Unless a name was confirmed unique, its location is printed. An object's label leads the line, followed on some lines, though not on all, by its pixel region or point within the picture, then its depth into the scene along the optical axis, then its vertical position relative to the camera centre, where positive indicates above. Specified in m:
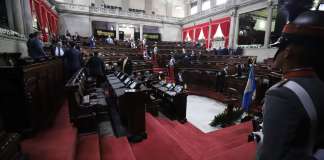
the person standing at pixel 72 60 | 4.36 -0.15
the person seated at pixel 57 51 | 5.77 +0.12
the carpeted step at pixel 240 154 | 1.92 -1.20
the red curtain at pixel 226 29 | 14.51 +2.41
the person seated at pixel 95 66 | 5.08 -0.38
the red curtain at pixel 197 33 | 18.26 +2.54
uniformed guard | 0.66 -0.18
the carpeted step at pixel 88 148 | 1.90 -1.19
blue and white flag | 4.43 -1.00
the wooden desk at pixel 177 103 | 4.32 -1.30
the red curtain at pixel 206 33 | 16.81 +2.37
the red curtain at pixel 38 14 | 8.16 +2.08
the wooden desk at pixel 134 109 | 2.82 -0.96
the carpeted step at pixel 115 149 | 2.18 -1.36
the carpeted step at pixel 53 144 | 1.57 -0.98
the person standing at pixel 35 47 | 3.77 +0.17
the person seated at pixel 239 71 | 7.38 -0.68
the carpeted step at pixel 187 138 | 2.73 -1.67
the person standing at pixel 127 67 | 5.52 -0.41
